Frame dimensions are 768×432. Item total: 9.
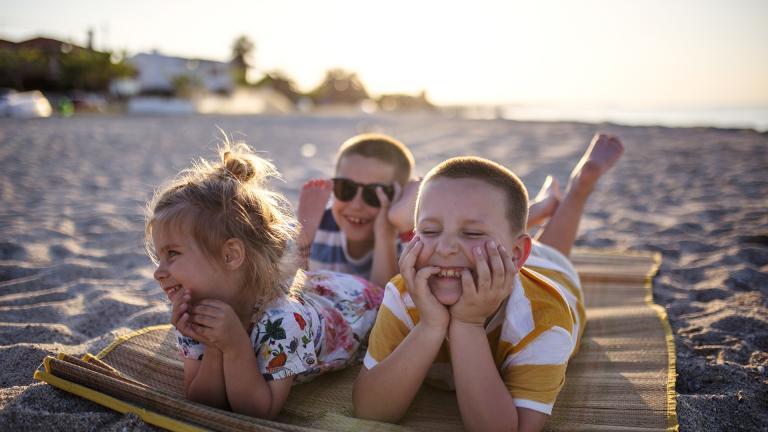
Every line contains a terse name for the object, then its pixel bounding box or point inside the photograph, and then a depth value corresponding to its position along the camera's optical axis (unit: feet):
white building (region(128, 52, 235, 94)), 190.60
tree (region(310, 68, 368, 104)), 272.31
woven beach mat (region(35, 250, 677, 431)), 6.30
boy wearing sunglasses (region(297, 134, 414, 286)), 10.38
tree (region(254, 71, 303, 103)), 241.96
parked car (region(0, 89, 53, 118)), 77.05
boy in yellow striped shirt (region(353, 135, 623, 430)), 5.91
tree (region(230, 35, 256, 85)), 261.44
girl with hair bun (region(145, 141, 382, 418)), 6.30
